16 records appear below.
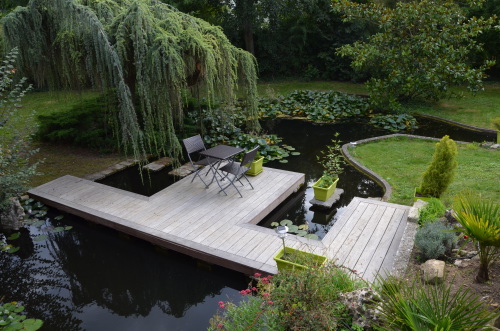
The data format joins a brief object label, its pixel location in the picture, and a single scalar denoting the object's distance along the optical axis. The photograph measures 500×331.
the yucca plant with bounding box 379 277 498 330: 2.45
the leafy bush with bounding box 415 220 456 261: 4.01
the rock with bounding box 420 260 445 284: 3.58
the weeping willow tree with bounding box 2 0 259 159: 6.27
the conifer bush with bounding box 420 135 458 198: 5.27
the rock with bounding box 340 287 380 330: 2.96
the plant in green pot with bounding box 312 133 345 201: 6.46
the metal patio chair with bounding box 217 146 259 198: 6.25
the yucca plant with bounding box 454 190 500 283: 3.17
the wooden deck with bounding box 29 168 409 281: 4.81
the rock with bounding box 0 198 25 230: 5.93
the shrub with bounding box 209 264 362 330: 2.98
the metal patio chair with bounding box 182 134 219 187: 6.75
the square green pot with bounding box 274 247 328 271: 3.90
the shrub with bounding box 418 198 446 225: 4.81
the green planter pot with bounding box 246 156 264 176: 7.21
